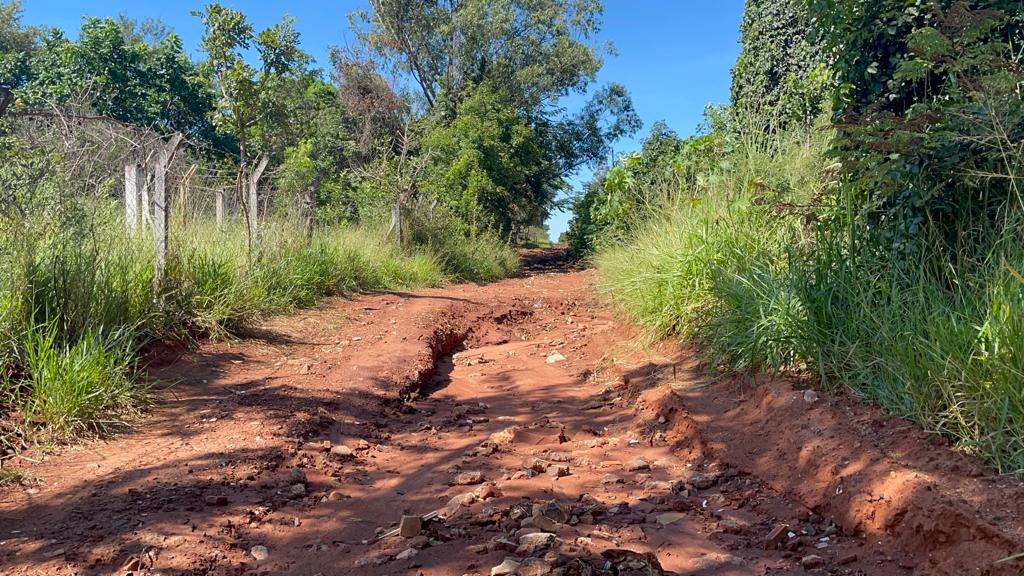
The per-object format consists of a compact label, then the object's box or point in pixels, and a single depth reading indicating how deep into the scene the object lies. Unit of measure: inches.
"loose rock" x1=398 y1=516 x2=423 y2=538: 110.3
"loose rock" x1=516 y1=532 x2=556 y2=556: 100.0
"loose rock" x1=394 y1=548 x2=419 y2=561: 103.8
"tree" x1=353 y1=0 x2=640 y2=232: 831.1
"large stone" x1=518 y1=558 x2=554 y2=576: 90.7
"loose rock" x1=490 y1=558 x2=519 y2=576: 92.4
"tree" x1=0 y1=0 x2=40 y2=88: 930.7
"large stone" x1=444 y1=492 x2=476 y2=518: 122.8
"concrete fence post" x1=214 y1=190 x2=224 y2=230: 346.5
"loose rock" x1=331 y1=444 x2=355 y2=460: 163.6
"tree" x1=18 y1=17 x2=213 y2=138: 808.3
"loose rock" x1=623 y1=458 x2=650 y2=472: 153.2
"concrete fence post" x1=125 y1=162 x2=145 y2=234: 266.8
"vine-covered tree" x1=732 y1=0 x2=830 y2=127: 373.1
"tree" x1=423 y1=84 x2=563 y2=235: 750.5
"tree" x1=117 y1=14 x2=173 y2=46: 1414.9
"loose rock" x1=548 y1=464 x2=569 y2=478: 144.9
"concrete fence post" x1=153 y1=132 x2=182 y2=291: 256.8
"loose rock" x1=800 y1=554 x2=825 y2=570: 106.1
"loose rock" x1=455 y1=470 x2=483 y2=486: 141.1
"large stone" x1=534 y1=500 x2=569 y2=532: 112.3
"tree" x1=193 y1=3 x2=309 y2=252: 325.1
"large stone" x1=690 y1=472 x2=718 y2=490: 142.9
